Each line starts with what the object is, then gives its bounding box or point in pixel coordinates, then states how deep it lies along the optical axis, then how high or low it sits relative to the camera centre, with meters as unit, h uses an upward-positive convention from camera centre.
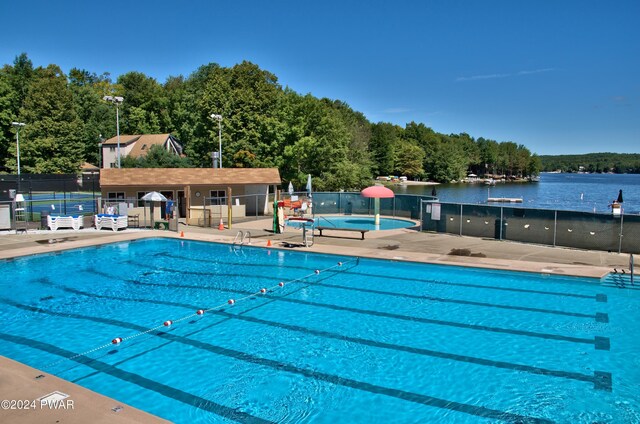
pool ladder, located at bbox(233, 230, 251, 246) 21.31 -2.68
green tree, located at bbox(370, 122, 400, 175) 112.19 +8.59
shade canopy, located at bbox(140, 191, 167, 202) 25.47 -0.74
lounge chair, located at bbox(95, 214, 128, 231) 25.50 -2.14
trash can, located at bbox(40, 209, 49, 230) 25.58 -2.07
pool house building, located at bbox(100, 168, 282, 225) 28.47 -0.20
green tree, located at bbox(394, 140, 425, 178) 122.75 +6.80
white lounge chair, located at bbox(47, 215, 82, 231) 25.36 -2.17
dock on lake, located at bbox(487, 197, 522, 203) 63.54 -2.33
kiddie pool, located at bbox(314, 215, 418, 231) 28.19 -2.52
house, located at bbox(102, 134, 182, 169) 60.53 +5.31
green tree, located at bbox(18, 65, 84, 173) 55.03 +6.49
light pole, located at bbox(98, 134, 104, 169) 63.61 +4.18
